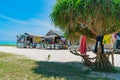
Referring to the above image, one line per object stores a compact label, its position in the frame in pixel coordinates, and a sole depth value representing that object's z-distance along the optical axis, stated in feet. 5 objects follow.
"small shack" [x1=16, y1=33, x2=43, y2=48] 48.44
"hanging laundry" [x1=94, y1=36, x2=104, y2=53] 14.27
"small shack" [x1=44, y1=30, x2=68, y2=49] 44.77
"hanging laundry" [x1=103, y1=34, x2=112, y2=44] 13.18
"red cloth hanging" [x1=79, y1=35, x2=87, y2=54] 16.74
